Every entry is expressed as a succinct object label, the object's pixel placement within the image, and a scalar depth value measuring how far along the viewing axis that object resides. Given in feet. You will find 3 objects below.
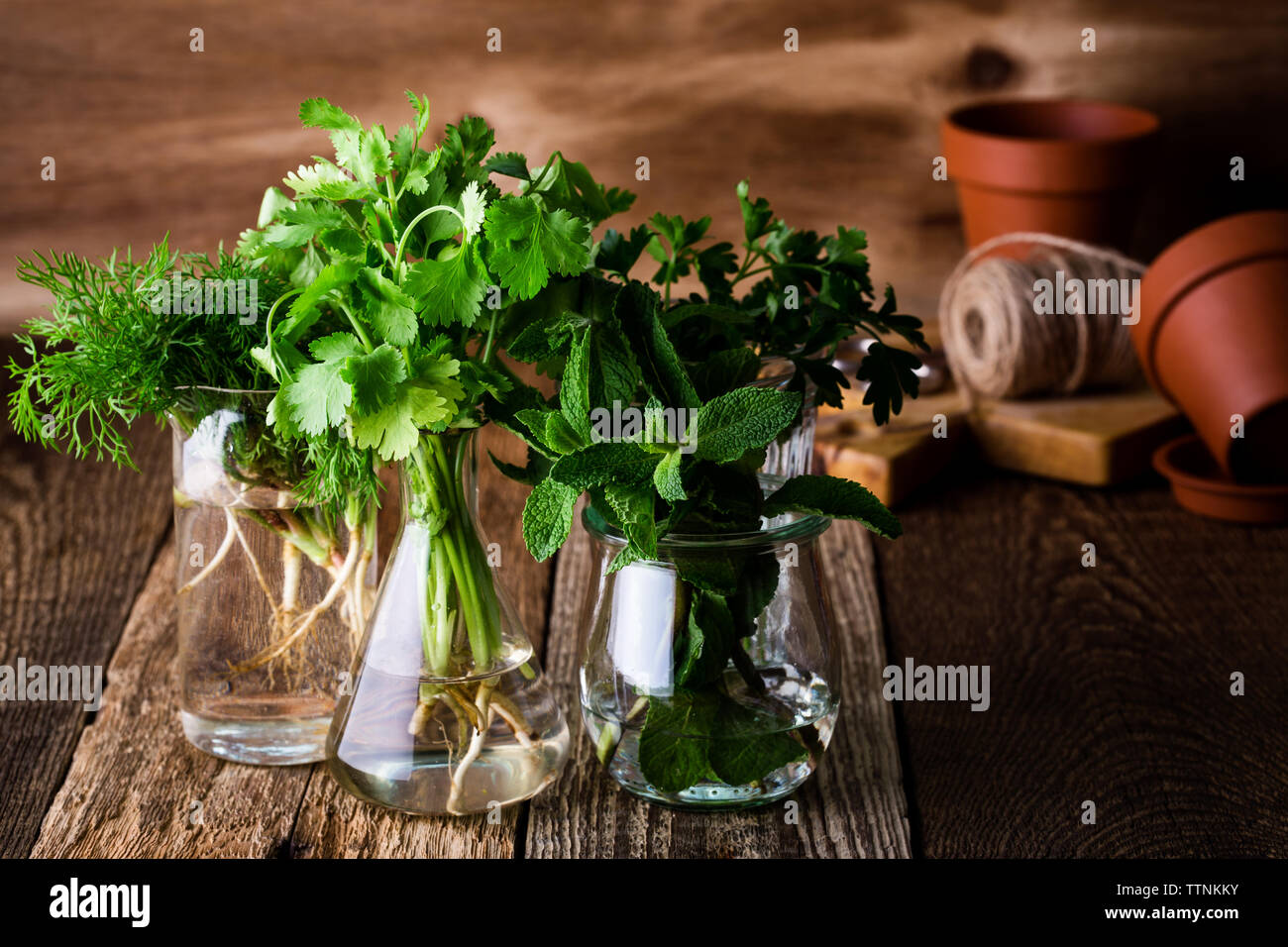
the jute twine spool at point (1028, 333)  3.59
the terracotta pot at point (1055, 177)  3.83
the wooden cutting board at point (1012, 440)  3.35
